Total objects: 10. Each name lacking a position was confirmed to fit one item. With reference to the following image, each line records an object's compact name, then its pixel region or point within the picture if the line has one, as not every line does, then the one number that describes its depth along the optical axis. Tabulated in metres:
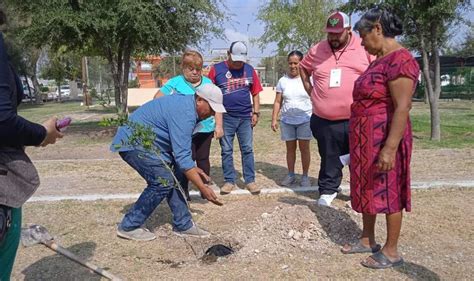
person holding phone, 2.06
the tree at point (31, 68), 38.49
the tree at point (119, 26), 11.89
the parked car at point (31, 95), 43.39
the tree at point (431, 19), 10.67
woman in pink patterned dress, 3.41
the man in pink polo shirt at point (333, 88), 4.93
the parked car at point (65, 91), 60.34
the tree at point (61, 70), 46.51
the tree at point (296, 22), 28.52
